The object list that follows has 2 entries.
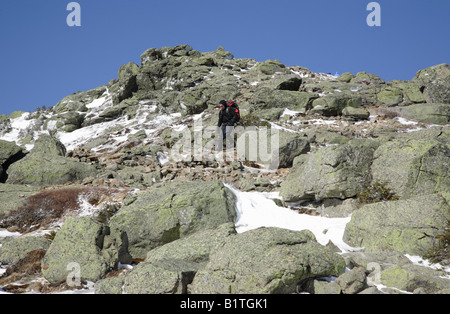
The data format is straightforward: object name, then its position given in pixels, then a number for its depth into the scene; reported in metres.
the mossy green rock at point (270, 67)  41.41
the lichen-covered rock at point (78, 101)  43.84
